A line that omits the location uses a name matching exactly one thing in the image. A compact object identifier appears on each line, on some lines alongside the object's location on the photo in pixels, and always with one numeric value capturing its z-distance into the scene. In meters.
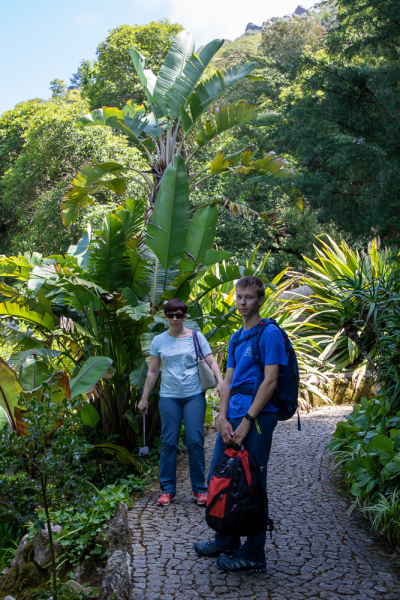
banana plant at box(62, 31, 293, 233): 6.21
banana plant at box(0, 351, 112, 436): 4.28
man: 2.98
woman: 4.26
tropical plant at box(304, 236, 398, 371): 8.80
